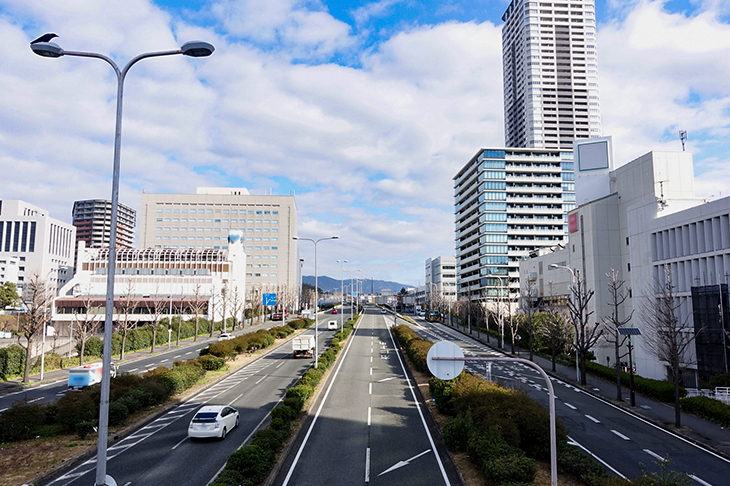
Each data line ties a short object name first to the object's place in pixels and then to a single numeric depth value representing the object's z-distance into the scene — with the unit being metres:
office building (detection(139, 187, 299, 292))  154.12
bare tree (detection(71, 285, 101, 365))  40.47
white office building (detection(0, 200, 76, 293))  155.38
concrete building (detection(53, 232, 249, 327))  89.62
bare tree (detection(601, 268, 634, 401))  47.53
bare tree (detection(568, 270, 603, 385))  36.84
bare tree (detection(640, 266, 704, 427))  26.36
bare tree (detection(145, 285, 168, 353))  82.81
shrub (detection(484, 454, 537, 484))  14.34
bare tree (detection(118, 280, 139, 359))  69.70
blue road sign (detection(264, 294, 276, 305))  85.93
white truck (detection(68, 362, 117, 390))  29.80
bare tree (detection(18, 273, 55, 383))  34.09
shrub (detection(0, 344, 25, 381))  35.66
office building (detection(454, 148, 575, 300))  118.00
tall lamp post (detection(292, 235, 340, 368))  40.99
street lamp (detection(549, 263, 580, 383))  38.28
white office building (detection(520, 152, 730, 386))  33.66
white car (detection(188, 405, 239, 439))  20.47
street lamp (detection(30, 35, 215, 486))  10.95
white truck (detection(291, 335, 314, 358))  49.00
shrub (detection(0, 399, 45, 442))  20.17
